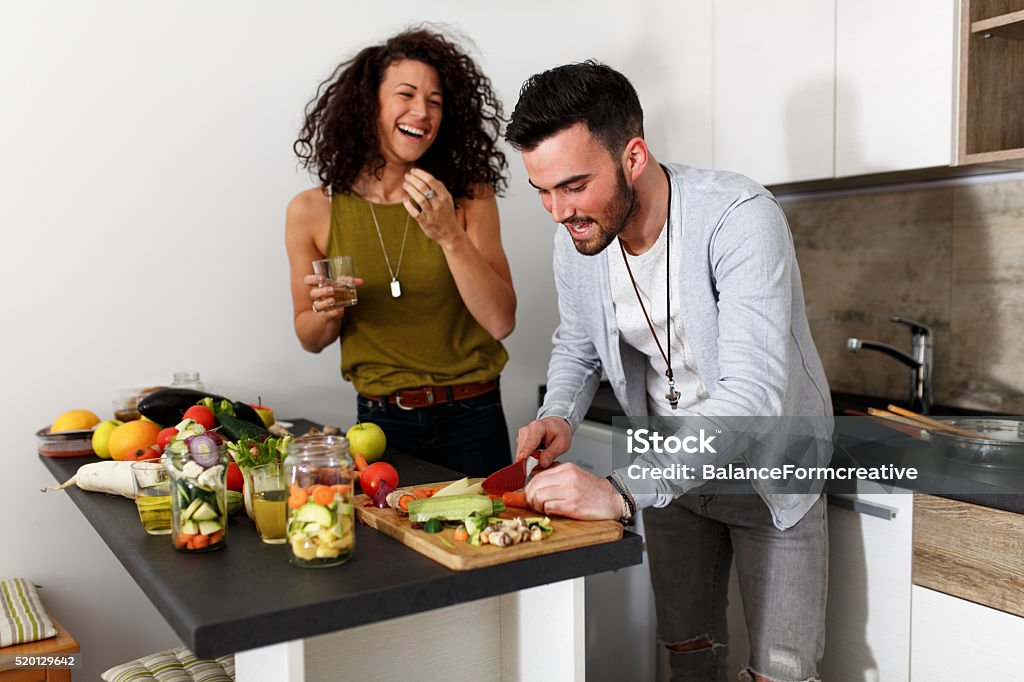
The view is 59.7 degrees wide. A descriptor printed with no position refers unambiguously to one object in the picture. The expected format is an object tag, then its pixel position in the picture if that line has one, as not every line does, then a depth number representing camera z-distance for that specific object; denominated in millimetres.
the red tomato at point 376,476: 1475
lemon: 2072
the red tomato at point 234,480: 1468
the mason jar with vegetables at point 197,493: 1219
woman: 2131
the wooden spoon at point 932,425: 1741
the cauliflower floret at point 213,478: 1223
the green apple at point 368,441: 1801
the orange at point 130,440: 1811
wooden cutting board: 1146
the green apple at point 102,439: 1906
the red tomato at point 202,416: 1798
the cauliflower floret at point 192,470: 1215
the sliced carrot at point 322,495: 1134
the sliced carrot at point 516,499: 1379
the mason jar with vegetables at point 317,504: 1139
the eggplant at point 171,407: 1967
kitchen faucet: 2271
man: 1436
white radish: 1549
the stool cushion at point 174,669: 1658
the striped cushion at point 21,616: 1867
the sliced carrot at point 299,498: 1136
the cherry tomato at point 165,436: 1659
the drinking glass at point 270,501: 1276
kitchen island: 1021
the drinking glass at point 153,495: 1326
